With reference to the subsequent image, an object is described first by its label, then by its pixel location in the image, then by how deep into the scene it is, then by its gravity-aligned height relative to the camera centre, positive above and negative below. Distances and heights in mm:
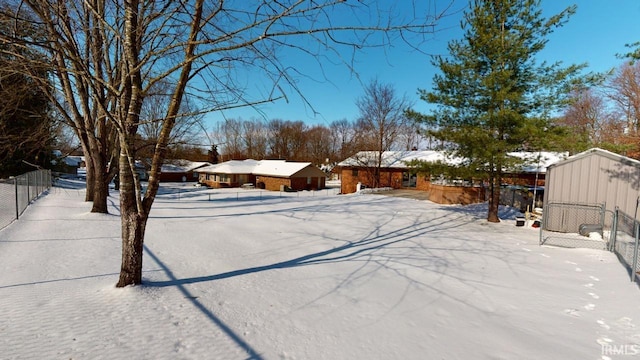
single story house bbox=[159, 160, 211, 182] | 51025 -1304
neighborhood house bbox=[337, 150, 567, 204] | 29595 +195
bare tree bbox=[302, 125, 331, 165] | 71125 +6640
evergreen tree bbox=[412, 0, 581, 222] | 11680 +3672
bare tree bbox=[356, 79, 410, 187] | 32125 +4746
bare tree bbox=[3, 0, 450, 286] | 4211 +972
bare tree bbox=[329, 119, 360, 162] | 66794 +8483
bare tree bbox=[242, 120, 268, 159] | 70625 +6715
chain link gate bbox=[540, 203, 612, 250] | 9531 -1637
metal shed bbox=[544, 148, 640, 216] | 10055 +8
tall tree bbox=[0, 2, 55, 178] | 4617 +1798
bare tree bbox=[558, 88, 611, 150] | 27928 +7149
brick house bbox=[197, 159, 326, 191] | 38344 -885
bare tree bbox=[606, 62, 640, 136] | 20312 +6465
